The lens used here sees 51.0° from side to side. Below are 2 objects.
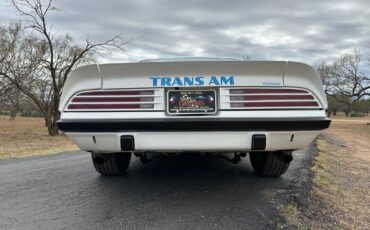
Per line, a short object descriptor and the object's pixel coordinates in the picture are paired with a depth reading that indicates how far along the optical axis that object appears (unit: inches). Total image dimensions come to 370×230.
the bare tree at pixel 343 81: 1859.0
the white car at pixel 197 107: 139.6
